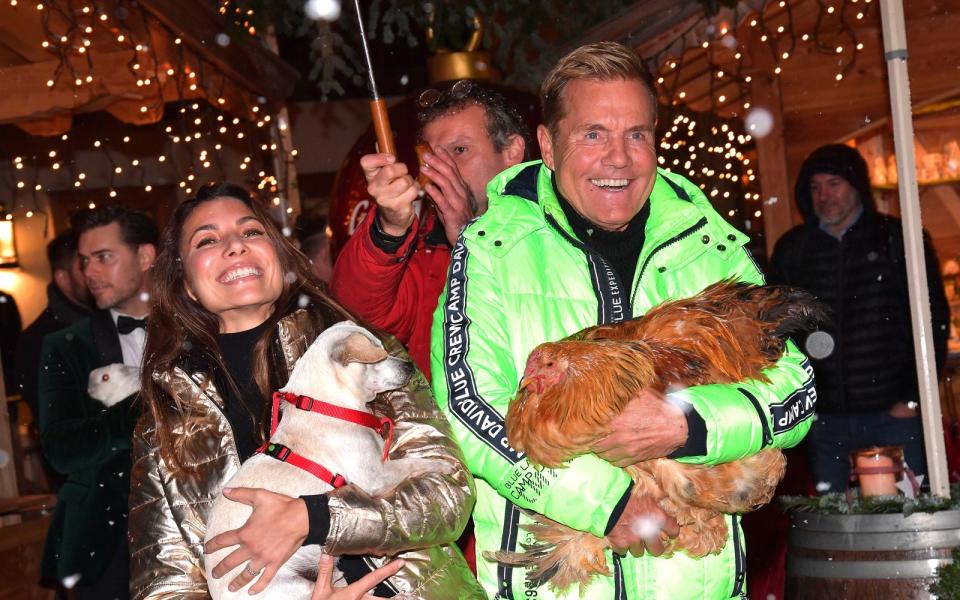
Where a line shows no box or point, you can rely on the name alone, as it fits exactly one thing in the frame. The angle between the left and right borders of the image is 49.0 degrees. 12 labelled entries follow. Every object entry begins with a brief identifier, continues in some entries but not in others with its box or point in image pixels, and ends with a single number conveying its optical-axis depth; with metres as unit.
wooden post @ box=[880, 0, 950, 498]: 3.21
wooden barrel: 2.91
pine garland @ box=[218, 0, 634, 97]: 5.42
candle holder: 3.21
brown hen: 2.03
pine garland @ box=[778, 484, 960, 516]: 3.01
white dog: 2.17
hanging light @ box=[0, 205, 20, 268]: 9.50
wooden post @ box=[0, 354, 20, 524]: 4.95
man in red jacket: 2.78
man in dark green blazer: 3.85
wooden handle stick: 2.70
